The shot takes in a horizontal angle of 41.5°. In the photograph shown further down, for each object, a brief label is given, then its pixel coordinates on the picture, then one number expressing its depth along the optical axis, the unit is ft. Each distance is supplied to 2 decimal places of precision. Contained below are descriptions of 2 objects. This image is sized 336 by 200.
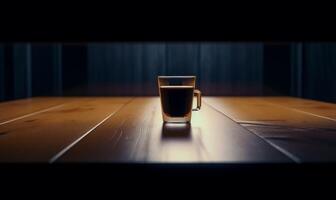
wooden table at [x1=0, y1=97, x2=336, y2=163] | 2.17
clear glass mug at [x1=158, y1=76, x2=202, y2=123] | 3.29
